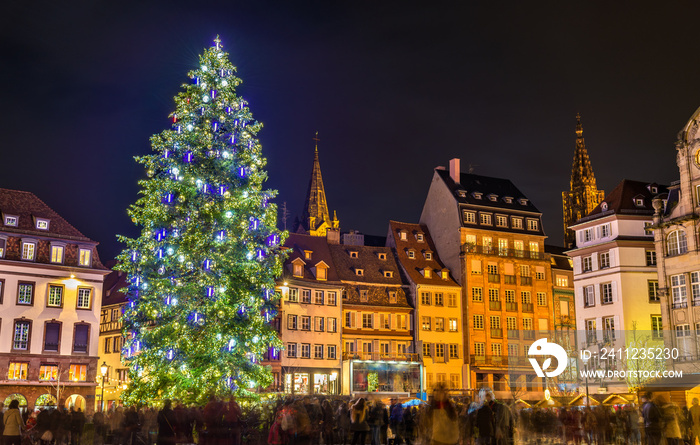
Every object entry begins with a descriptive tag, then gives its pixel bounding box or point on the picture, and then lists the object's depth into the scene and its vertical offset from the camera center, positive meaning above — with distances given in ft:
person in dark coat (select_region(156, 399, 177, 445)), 70.28 -2.20
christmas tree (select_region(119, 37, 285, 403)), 97.86 +17.84
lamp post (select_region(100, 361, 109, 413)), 136.34 +5.14
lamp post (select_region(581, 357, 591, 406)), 200.75 +9.96
